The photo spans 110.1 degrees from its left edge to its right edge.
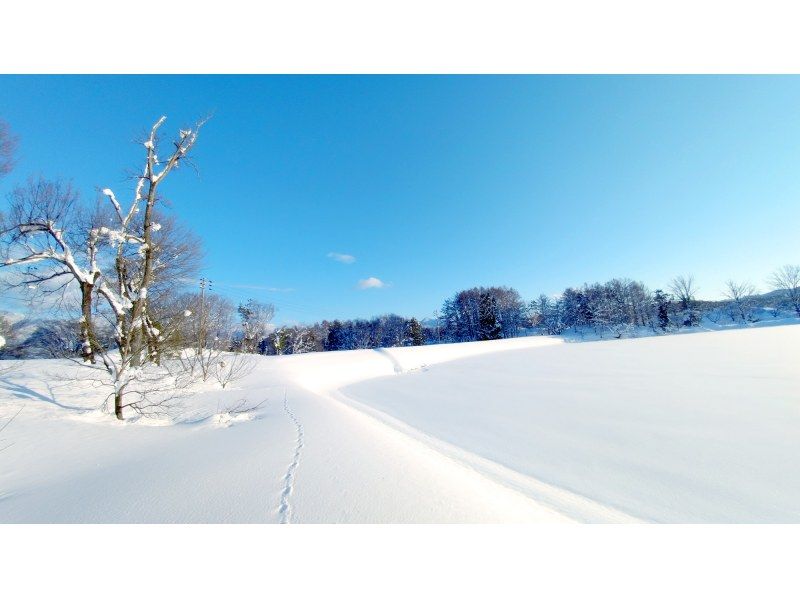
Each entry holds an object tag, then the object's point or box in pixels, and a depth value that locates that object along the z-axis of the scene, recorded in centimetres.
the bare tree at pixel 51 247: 735
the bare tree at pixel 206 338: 1223
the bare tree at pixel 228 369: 1246
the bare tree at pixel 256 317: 4088
